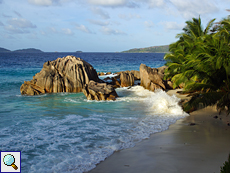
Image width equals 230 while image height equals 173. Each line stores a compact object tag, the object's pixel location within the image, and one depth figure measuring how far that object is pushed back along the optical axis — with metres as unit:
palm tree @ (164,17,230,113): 10.11
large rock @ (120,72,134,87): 25.98
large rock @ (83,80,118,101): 17.92
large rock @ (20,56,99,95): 21.66
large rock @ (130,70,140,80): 31.03
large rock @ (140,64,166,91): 21.79
